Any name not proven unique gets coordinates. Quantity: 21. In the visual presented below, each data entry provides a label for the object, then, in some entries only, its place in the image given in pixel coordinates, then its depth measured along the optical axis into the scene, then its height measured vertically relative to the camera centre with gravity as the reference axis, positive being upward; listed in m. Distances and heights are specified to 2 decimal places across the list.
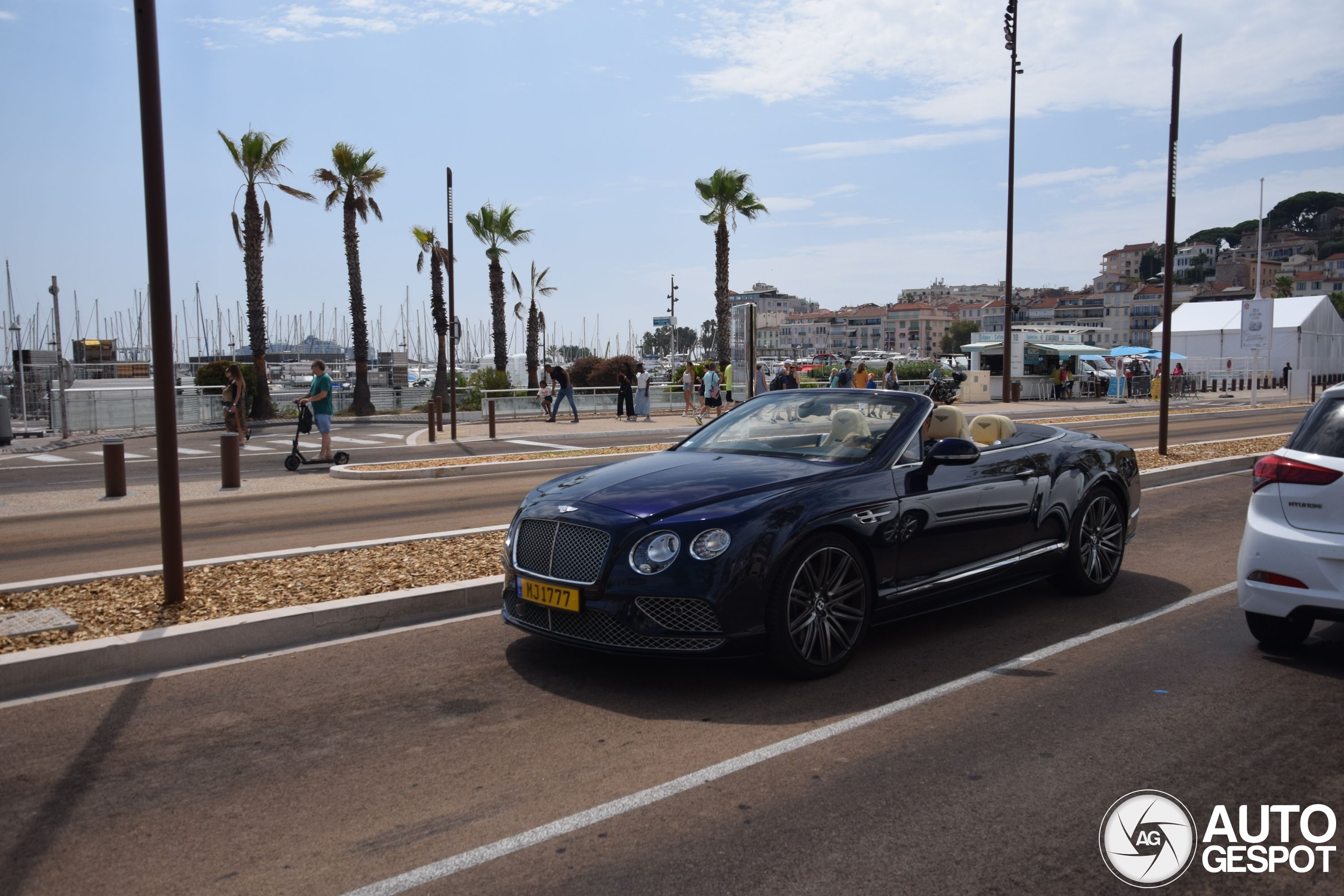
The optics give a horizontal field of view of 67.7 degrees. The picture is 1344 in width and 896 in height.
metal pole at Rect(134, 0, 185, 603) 6.63 +0.54
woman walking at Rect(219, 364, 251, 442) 18.69 -0.49
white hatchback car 5.21 -0.91
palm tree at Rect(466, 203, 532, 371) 46.22 +6.21
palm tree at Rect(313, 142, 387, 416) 35.56 +6.04
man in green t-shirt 17.53 -0.50
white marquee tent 59.50 +1.89
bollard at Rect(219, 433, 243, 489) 14.79 -1.34
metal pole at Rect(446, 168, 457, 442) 21.95 +0.24
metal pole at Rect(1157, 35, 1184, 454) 16.22 +1.59
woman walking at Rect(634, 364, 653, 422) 31.98 -0.92
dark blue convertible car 4.92 -0.89
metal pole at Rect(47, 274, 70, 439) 23.78 +0.04
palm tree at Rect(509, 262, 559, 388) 47.50 +2.71
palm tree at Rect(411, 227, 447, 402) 44.31 +4.81
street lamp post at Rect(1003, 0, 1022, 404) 35.53 +9.60
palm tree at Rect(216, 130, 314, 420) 32.25 +4.69
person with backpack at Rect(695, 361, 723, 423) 29.30 -0.59
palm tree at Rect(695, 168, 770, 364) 42.50 +6.96
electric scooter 17.23 -1.45
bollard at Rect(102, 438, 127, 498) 14.14 -1.38
